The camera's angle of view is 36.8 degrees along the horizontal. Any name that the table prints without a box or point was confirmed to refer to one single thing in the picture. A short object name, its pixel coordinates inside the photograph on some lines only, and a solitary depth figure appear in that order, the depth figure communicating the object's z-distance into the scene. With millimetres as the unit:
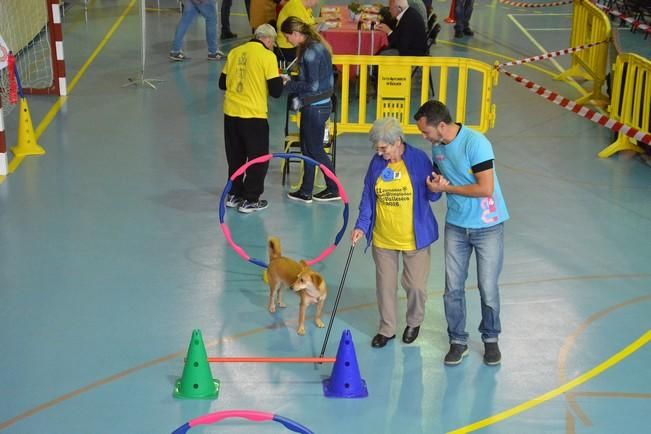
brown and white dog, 7984
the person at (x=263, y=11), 17312
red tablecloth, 15812
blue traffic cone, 7223
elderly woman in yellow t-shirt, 7543
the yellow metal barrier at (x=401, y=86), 13750
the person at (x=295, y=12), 15133
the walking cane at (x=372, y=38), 15732
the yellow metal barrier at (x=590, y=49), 15542
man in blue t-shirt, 7156
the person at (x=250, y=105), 10297
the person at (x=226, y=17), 20578
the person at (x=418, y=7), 15631
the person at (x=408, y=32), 14758
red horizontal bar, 7477
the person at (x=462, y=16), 21156
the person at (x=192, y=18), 18047
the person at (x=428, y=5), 20062
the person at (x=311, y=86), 10422
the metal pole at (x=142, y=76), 16125
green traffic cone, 7156
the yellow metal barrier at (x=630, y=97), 12891
